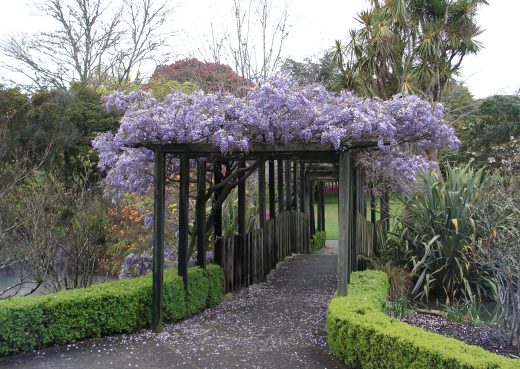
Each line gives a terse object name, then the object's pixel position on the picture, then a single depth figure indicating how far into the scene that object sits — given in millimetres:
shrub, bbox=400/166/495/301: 8391
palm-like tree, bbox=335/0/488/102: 16891
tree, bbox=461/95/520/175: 21375
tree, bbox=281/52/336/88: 16916
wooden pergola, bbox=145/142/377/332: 5980
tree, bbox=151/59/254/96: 14133
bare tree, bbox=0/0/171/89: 21625
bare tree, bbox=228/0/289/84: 13742
